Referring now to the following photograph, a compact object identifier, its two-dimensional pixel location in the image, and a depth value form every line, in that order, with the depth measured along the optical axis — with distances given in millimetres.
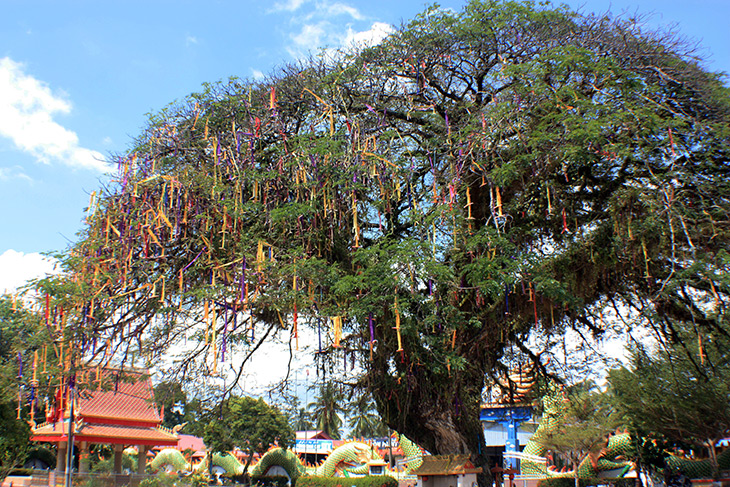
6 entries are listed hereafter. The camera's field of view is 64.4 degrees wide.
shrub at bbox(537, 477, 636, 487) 26309
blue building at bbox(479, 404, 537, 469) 33625
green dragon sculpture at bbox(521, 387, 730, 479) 24859
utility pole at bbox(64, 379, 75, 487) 12648
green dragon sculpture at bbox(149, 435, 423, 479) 34250
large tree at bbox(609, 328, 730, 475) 17047
